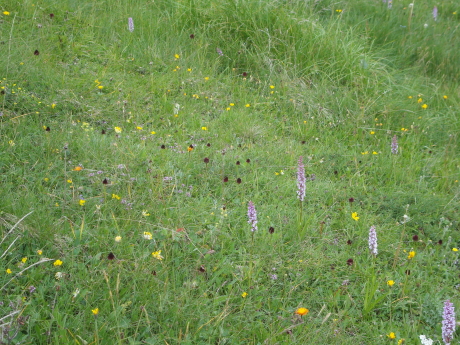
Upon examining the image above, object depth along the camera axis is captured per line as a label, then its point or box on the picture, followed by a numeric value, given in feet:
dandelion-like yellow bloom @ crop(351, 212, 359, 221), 18.27
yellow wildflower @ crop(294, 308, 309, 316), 12.67
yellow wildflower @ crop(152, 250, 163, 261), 13.82
